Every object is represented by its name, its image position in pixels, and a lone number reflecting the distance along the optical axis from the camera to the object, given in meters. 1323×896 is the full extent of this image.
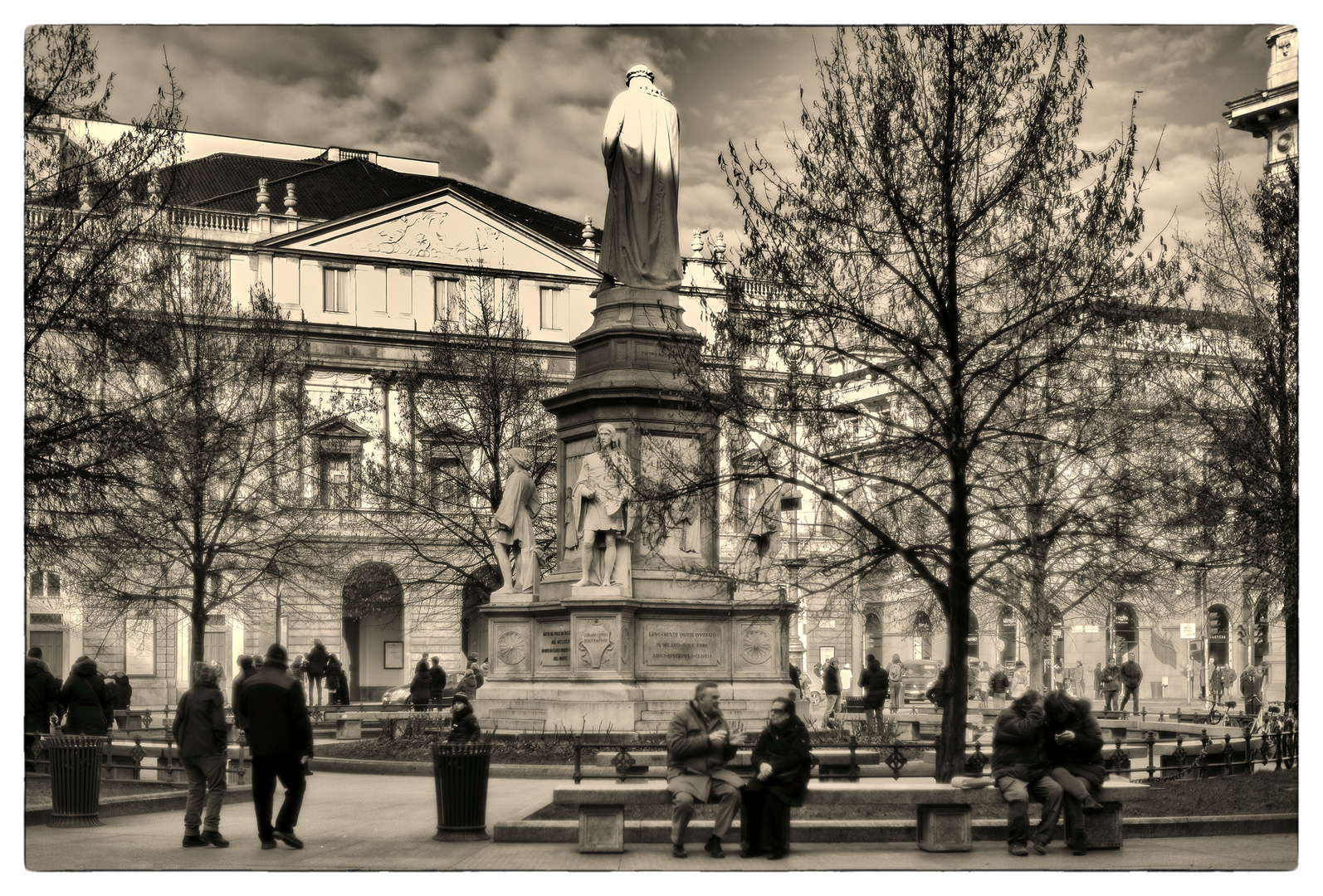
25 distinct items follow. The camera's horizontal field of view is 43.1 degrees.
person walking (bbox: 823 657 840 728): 33.88
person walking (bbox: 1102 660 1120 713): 37.25
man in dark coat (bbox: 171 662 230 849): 13.28
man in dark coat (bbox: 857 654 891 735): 27.05
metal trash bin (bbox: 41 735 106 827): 14.87
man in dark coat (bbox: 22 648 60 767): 20.61
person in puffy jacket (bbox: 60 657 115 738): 19.25
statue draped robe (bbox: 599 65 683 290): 21.45
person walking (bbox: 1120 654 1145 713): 36.06
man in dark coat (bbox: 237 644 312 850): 13.02
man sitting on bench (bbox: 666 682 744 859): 12.74
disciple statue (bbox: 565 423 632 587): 20.30
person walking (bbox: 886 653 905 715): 41.31
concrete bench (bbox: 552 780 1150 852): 12.57
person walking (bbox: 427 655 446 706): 37.72
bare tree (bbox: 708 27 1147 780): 14.58
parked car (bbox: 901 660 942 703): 49.31
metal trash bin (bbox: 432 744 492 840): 13.50
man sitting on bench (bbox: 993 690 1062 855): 12.78
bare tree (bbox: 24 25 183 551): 15.27
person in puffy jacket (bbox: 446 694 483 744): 17.94
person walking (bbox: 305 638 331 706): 40.81
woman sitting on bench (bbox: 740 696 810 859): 12.64
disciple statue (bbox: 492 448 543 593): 22.25
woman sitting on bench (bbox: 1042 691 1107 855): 12.91
